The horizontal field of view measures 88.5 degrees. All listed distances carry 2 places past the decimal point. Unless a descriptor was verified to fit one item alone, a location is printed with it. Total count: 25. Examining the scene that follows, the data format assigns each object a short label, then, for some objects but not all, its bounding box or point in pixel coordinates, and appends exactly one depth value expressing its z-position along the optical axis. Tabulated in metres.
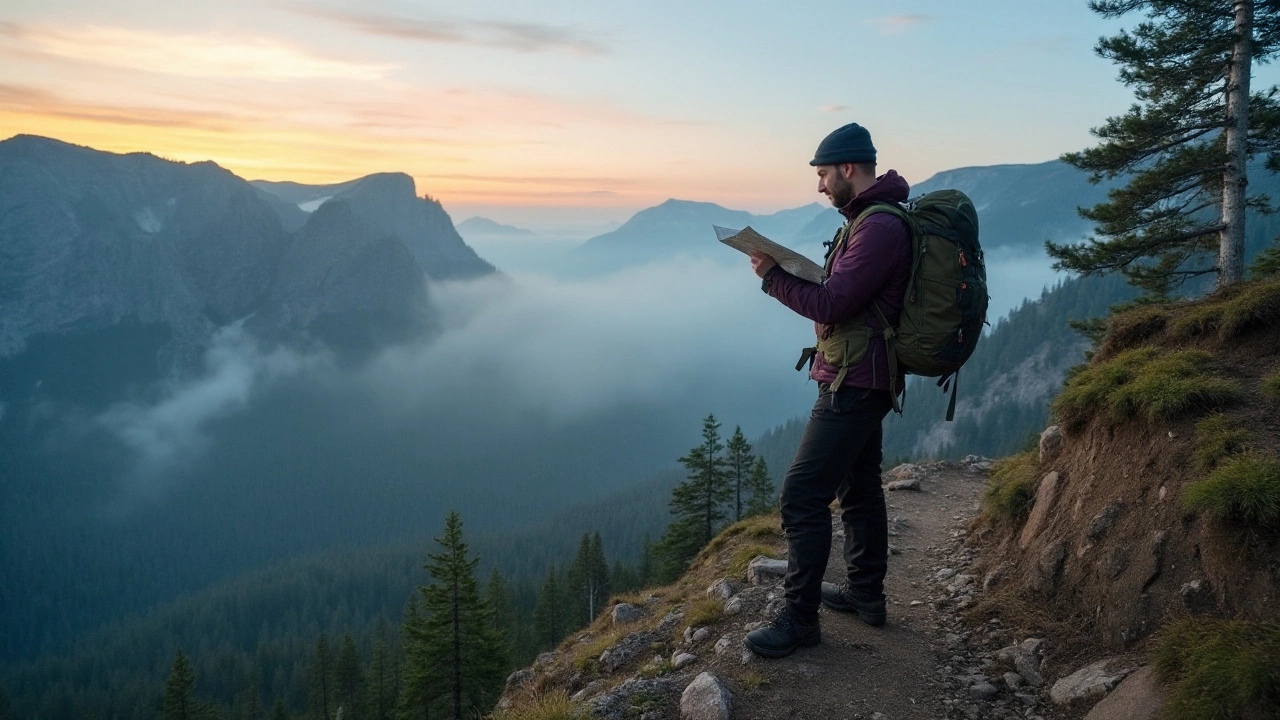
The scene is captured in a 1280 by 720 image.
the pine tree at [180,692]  34.56
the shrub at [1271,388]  5.66
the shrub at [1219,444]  5.23
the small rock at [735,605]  7.10
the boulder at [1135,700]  4.00
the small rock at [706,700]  4.87
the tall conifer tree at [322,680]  45.66
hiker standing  4.68
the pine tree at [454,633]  22.78
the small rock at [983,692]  5.10
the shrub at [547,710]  4.81
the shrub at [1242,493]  4.41
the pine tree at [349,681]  45.28
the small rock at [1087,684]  4.62
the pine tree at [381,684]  43.41
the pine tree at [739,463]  33.03
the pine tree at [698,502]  30.56
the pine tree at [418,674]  23.42
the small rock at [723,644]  5.96
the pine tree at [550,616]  47.22
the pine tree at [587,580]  47.97
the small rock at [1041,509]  7.06
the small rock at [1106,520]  5.87
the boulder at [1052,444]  8.10
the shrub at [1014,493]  7.83
